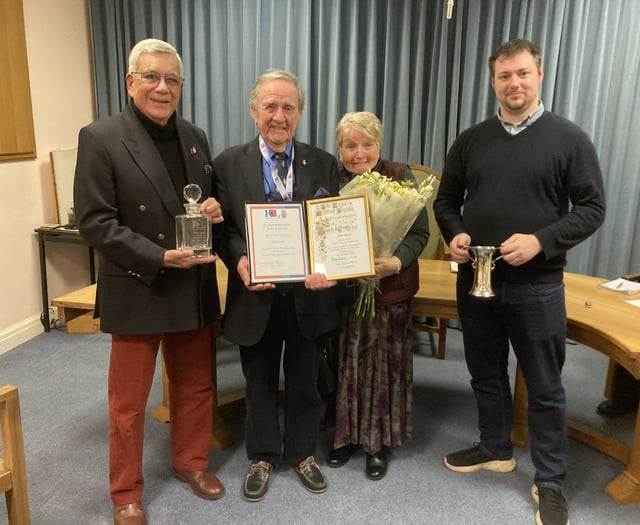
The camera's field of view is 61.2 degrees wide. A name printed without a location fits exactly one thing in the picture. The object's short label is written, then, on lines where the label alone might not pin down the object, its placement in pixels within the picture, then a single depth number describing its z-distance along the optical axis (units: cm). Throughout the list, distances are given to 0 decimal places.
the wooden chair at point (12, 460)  147
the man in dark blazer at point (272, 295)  189
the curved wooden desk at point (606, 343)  198
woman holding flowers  202
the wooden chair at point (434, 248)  344
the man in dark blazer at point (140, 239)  170
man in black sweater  181
